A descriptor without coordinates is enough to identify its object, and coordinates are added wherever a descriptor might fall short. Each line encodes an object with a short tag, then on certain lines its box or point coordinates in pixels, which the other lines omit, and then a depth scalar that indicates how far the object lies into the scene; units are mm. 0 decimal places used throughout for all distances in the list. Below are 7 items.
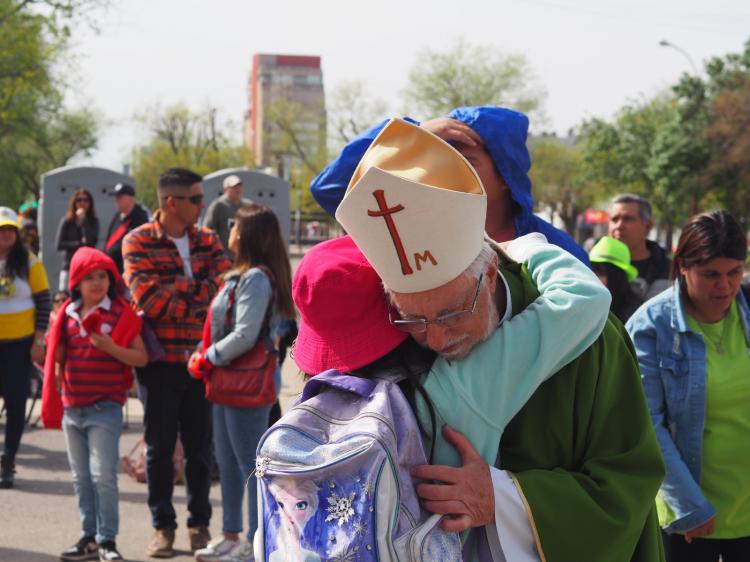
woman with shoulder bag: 5328
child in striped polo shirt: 5559
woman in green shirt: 3627
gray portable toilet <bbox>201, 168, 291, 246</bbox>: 14492
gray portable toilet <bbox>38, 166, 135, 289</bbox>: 14469
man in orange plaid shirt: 5699
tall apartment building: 132612
